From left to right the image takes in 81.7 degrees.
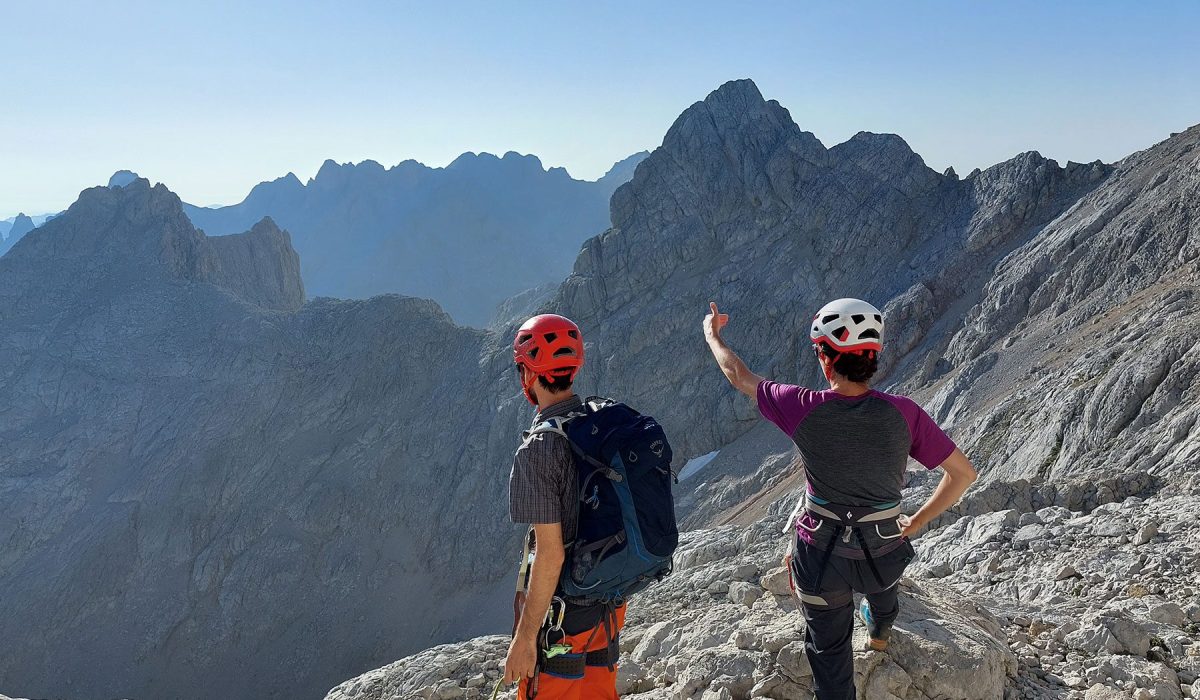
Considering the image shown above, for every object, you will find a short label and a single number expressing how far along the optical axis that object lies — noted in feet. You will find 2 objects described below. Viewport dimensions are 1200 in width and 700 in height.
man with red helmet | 14.53
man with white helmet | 15.64
